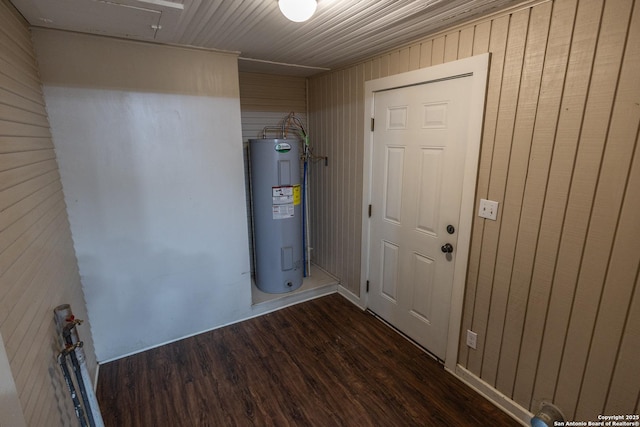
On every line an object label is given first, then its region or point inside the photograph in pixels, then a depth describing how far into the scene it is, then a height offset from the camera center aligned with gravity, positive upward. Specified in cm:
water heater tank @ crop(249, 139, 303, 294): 285 -65
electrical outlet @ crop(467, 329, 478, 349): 198 -125
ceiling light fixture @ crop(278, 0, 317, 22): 138 +63
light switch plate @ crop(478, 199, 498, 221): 176 -37
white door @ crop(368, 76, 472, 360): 198 -40
